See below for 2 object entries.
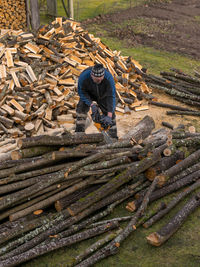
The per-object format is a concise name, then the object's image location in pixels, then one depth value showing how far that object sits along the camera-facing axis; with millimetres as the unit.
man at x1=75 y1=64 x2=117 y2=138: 6985
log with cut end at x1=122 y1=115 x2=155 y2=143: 7323
